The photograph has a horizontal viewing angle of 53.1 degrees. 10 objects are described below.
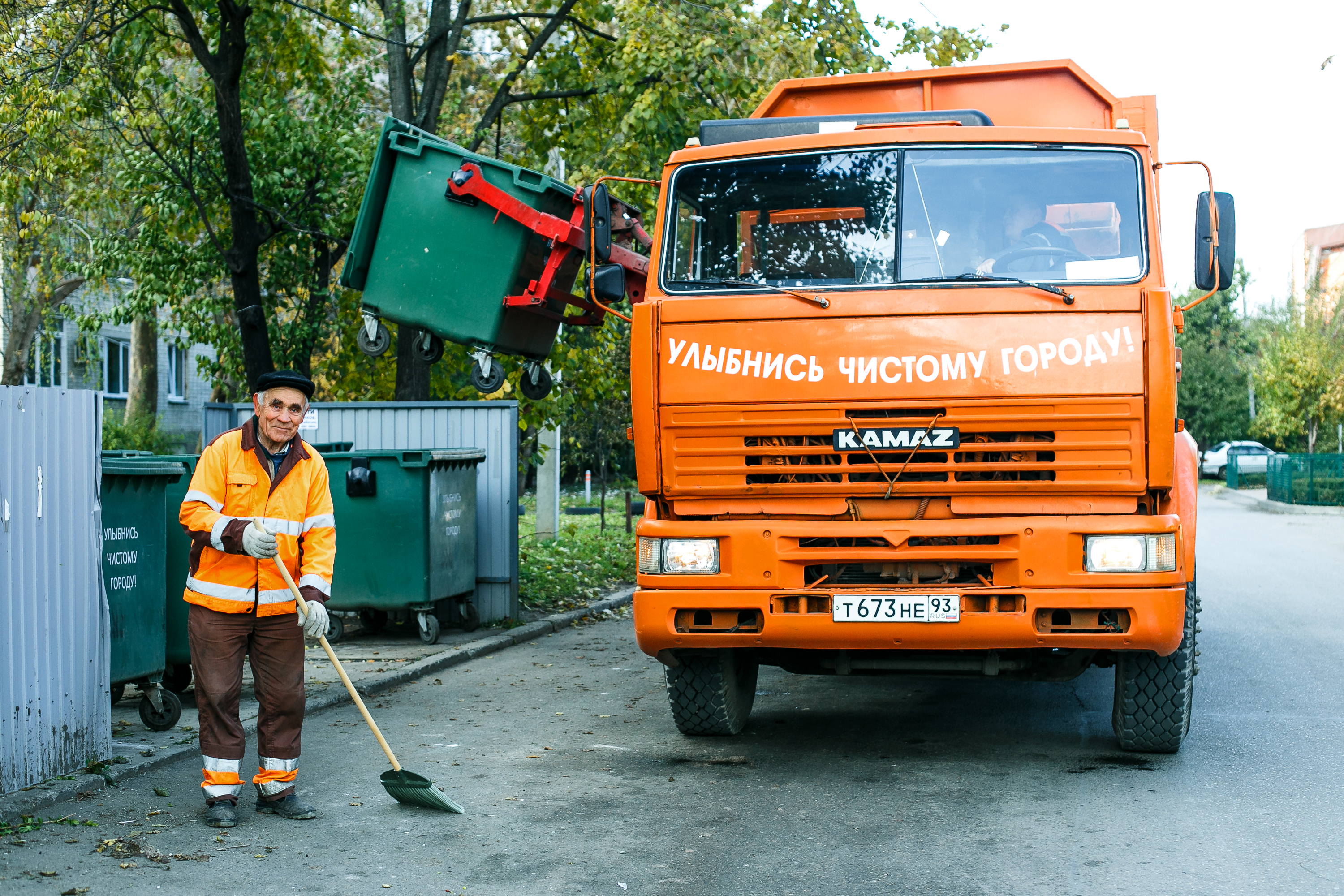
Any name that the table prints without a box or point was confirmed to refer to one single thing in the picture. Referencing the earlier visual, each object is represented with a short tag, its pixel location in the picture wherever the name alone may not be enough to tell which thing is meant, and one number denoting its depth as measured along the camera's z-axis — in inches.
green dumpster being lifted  324.5
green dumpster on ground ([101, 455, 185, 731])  250.1
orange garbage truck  215.2
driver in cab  226.5
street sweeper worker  203.8
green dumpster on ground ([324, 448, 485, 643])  377.1
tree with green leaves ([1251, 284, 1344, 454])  1428.4
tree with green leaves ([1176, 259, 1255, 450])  2119.8
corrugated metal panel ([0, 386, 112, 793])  208.8
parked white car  1824.6
